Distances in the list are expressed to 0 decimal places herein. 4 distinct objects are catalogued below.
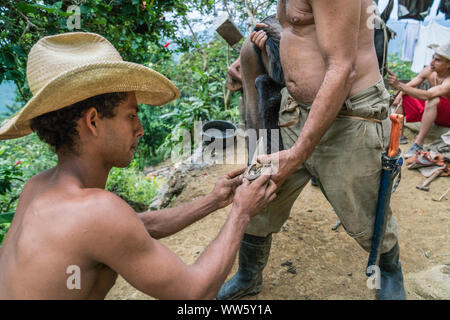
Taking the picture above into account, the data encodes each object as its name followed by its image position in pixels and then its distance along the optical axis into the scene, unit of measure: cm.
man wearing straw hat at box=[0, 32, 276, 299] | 114
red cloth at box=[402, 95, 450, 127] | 509
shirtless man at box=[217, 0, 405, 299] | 158
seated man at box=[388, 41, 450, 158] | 483
